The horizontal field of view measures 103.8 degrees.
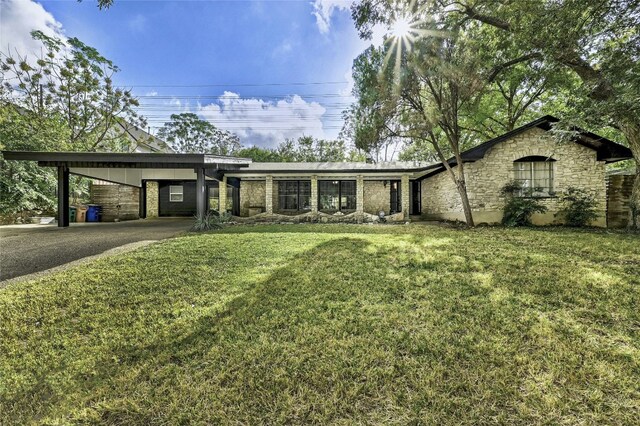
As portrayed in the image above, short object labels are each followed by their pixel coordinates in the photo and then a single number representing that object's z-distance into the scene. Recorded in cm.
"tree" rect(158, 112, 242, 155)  3148
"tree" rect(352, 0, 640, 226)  582
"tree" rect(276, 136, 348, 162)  3431
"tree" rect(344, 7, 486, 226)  847
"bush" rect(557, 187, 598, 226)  934
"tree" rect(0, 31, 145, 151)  1461
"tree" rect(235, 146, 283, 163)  3111
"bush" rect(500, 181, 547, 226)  946
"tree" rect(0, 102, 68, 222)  1199
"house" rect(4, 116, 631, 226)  929
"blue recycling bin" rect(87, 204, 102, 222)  1413
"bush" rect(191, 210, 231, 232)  894
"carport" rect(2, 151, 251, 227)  840
